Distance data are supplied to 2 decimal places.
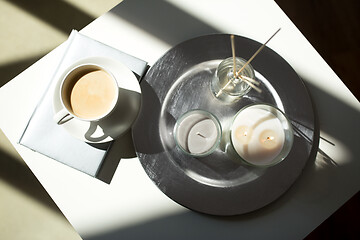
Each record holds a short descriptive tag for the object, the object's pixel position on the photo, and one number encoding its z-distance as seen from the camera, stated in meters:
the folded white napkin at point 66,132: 0.69
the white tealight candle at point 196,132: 0.69
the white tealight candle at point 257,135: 0.67
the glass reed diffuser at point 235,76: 0.65
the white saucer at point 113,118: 0.67
